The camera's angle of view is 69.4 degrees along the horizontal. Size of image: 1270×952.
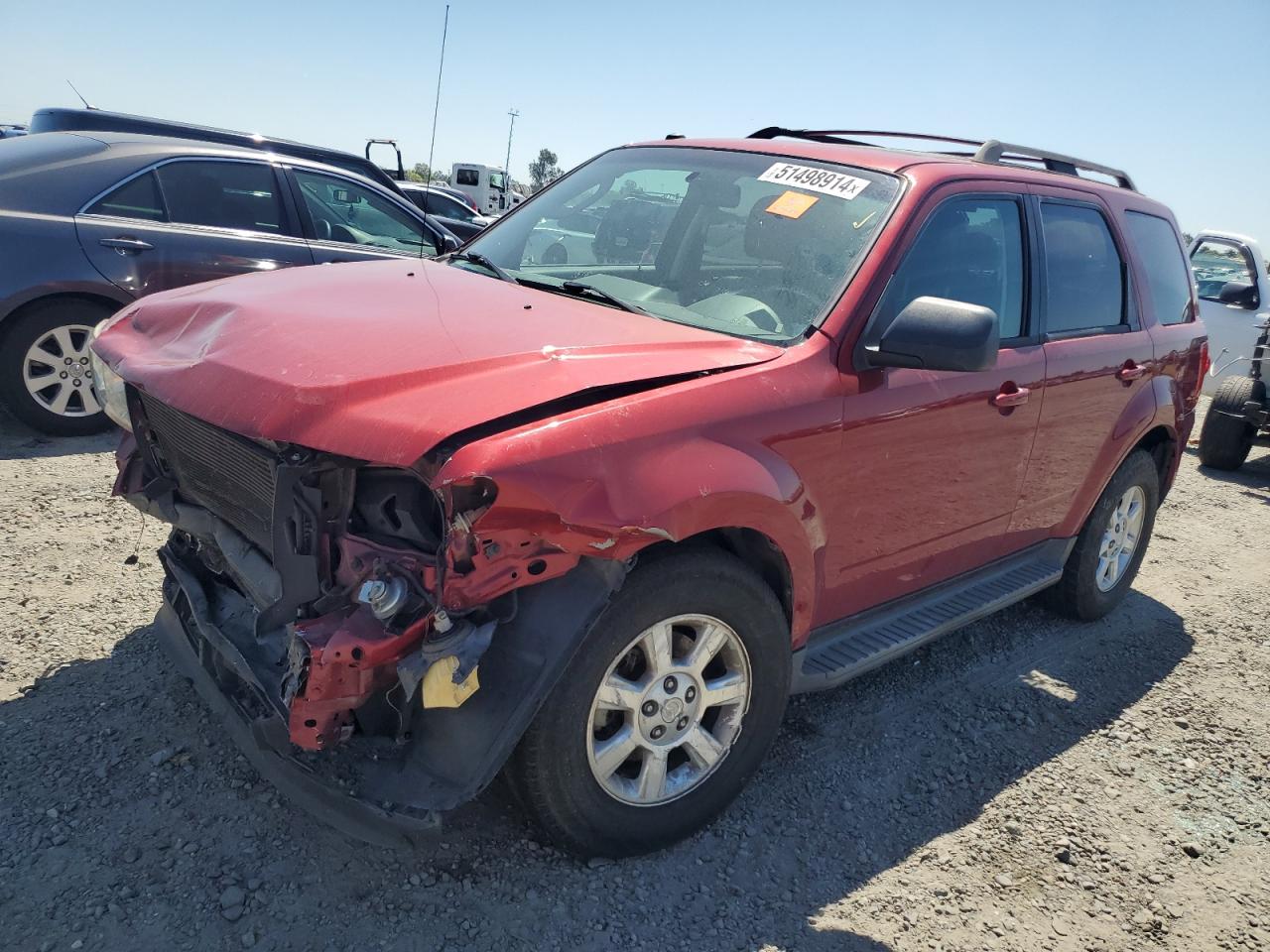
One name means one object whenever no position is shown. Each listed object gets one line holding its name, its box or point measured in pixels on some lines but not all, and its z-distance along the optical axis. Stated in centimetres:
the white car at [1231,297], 920
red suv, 208
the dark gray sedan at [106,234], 525
